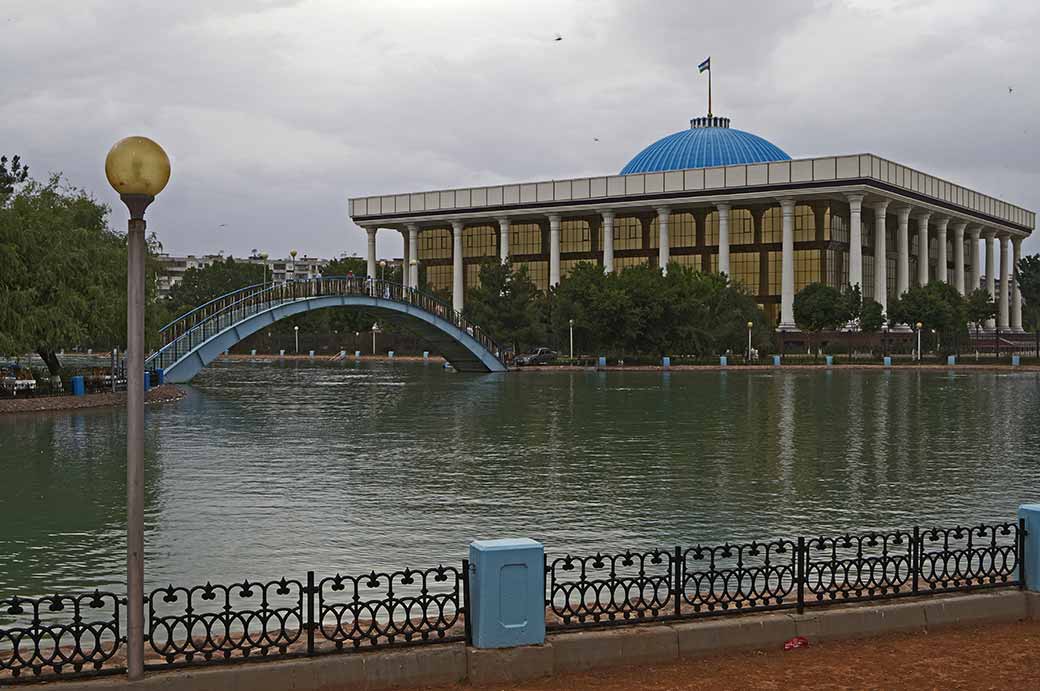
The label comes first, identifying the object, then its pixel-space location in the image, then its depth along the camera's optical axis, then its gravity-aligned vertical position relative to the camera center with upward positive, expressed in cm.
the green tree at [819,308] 9788 +399
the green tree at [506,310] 8988 +364
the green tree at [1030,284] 17325 +1048
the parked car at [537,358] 8306 -3
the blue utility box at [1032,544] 1047 -168
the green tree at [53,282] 3747 +261
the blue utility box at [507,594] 875 -177
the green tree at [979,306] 10979 +467
